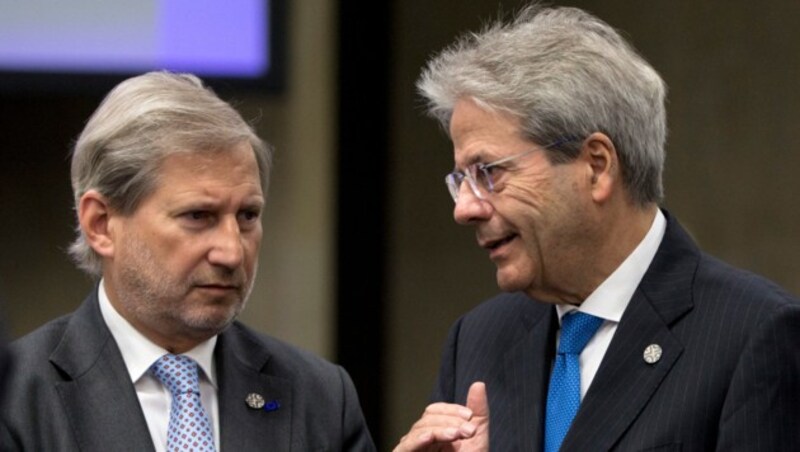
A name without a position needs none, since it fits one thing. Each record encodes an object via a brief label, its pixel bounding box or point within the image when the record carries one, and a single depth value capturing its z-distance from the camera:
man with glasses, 7.01
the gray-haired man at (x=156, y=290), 7.03
